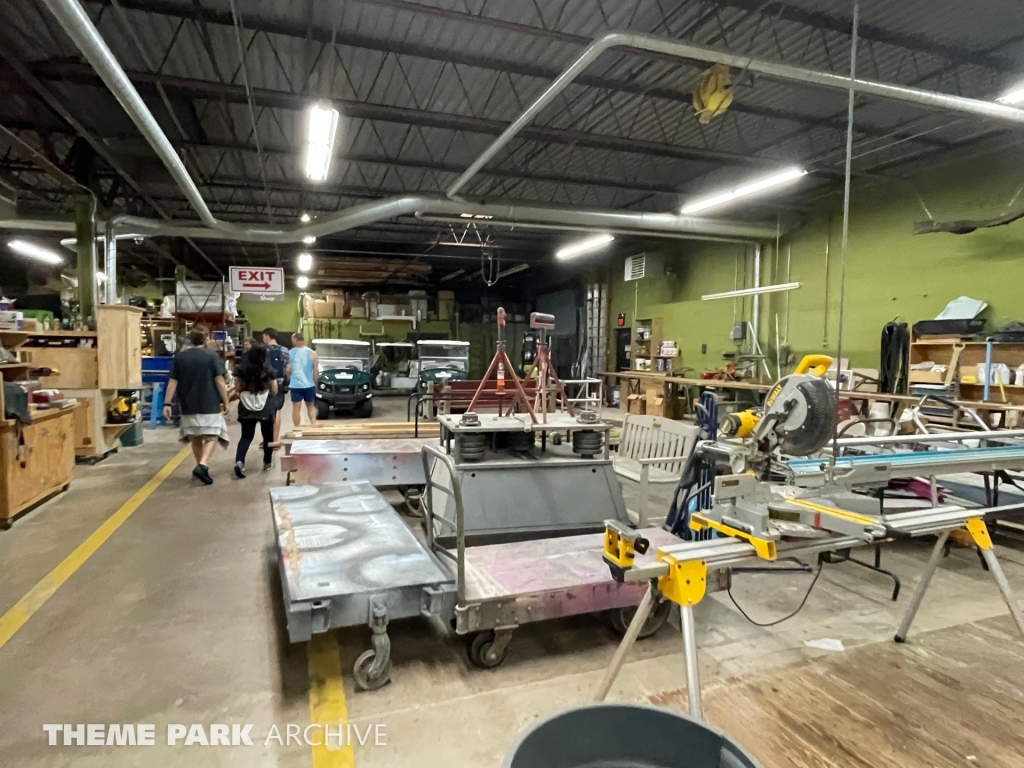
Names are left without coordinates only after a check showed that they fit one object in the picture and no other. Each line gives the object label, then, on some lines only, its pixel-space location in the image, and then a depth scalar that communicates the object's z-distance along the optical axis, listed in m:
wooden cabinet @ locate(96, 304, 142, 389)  7.20
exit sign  11.29
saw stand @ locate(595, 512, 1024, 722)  1.79
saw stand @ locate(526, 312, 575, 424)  4.49
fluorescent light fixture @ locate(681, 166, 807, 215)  6.94
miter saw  2.02
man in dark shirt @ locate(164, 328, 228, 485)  5.95
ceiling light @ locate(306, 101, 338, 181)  5.28
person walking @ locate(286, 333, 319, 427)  7.93
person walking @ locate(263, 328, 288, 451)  7.15
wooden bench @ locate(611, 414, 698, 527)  4.37
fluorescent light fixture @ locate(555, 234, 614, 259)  11.59
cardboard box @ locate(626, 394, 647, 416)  12.59
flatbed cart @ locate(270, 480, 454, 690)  2.50
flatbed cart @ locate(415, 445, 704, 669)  2.59
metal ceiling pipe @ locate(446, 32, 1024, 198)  4.40
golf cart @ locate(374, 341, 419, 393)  17.09
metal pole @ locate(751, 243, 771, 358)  10.72
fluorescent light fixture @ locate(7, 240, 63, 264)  12.45
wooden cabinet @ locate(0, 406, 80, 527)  4.59
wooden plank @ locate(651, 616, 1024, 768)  2.17
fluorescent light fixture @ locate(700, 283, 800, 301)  8.93
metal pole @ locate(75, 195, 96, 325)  7.62
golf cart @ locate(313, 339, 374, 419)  11.84
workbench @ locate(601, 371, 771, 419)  9.85
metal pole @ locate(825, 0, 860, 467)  2.21
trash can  1.48
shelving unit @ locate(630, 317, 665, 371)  13.21
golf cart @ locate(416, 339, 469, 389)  13.40
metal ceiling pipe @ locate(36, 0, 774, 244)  8.72
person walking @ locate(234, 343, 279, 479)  6.40
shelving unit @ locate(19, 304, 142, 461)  7.05
